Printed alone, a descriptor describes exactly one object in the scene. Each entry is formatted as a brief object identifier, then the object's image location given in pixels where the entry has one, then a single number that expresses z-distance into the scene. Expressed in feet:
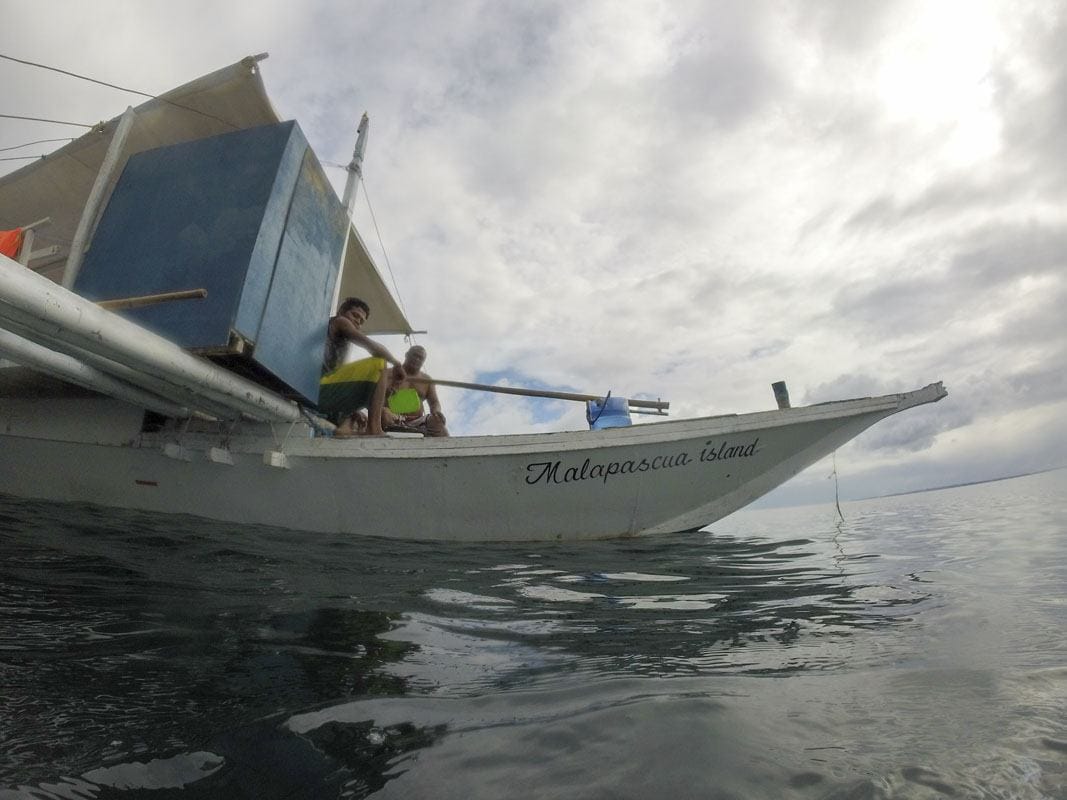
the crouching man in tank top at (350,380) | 18.66
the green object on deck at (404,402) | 22.12
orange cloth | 15.88
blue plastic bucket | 21.77
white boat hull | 16.66
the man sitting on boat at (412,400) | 22.12
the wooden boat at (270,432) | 15.94
